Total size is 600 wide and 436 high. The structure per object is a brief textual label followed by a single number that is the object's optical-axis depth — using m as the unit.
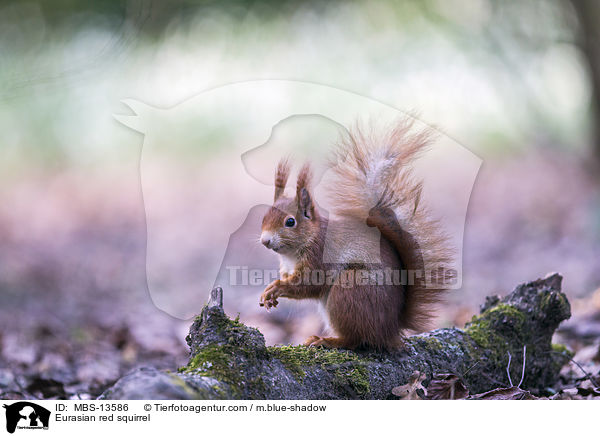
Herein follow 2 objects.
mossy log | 2.19
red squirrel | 2.31
